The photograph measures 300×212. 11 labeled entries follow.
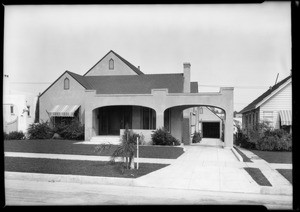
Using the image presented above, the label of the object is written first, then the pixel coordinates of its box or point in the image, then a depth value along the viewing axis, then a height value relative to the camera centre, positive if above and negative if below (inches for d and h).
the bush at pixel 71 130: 1032.8 -48.8
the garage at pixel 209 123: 1722.9 -40.6
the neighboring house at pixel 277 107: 913.9 +26.3
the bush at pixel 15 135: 1014.4 -64.0
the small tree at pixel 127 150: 451.5 -48.6
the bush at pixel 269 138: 848.3 -61.0
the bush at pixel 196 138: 1297.4 -91.4
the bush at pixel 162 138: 900.6 -62.9
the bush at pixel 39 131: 1029.2 -51.2
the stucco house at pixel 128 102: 939.3 +39.5
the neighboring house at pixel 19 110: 1113.4 +17.7
